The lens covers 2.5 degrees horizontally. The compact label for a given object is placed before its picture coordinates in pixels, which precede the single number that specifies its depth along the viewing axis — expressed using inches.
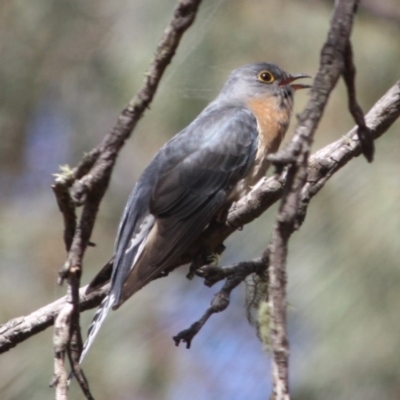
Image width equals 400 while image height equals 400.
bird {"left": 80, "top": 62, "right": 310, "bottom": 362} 208.6
